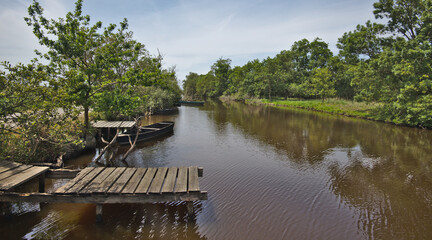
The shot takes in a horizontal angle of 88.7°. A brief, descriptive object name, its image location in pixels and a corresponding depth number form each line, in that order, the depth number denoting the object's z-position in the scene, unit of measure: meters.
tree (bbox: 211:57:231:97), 103.12
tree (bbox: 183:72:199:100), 87.43
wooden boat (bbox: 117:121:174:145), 16.77
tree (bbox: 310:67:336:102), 49.72
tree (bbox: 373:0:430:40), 28.70
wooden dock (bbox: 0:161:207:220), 6.82
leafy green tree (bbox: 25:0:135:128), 11.17
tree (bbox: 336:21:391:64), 32.91
